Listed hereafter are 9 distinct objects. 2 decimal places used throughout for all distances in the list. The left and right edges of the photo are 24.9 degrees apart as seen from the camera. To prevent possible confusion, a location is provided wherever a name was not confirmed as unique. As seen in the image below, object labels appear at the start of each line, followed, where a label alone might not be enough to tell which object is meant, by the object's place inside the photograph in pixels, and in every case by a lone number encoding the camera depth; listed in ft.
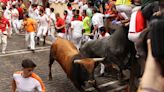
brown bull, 32.63
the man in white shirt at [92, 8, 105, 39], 48.93
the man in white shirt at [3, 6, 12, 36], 72.38
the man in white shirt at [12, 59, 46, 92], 21.59
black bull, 29.35
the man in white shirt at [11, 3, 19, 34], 73.97
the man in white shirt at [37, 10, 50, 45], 59.06
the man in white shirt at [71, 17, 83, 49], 49.96
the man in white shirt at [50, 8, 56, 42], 58.54
